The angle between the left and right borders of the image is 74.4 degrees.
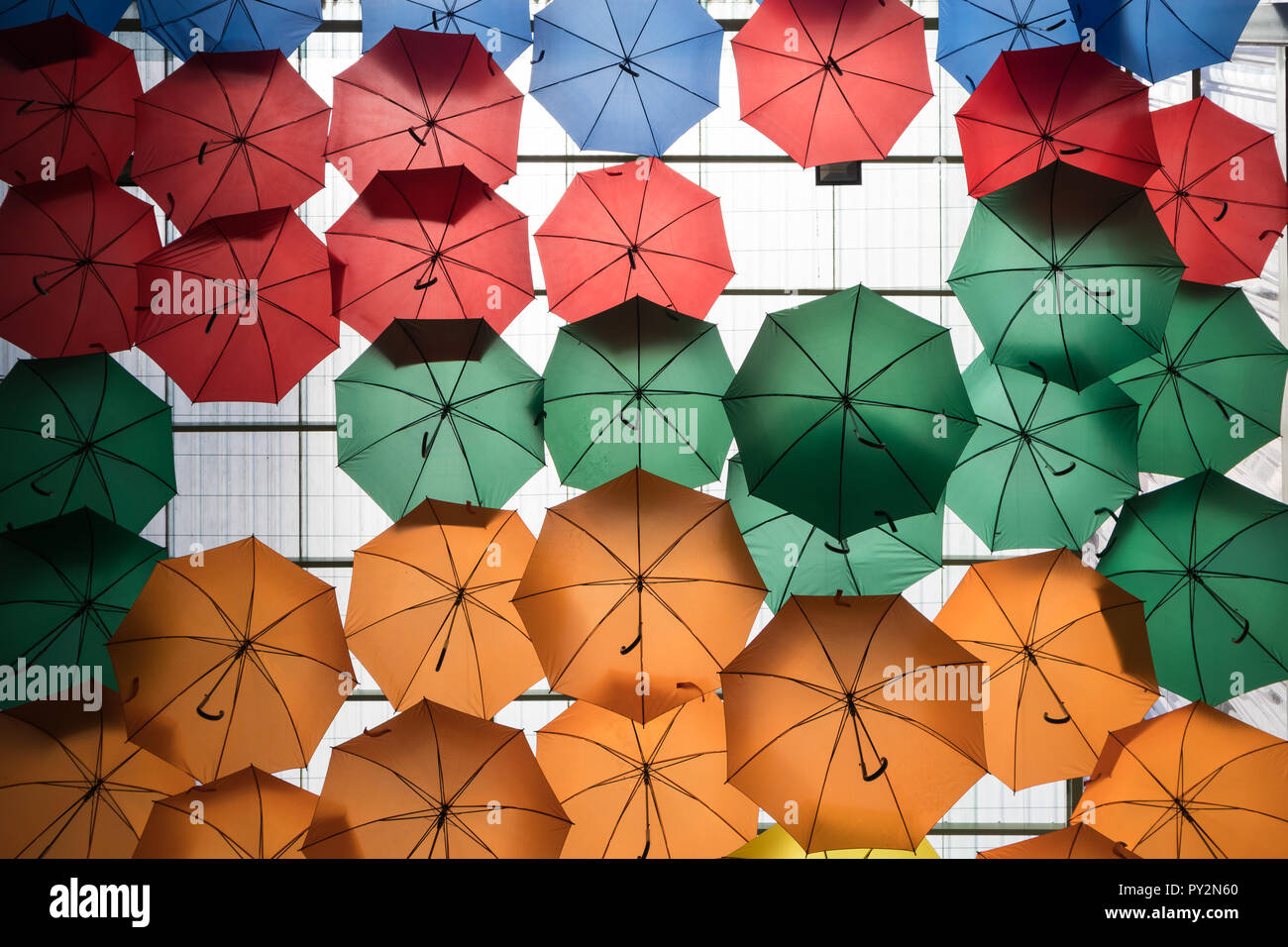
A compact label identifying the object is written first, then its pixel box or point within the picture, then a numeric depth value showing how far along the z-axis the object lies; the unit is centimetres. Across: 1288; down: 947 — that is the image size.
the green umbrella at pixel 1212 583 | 674
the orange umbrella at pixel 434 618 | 655
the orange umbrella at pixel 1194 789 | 646
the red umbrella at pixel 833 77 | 714
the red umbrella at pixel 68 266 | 695
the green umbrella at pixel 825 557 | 677
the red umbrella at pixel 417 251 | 691
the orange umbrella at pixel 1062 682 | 655
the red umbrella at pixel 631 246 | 705
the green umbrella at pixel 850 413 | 618
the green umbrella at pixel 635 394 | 659
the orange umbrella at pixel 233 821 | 632
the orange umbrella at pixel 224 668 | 644
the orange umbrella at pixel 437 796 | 602
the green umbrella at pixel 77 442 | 689
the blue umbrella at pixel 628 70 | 714
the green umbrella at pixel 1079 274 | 662
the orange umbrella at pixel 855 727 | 599
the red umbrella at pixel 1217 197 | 725
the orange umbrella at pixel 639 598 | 621
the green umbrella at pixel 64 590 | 671
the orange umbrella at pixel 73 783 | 646
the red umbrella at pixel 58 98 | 710
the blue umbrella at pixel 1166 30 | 724
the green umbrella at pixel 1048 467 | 684
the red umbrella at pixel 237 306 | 683
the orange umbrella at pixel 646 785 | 634
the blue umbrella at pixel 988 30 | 732
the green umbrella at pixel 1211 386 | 705
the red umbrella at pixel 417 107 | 708
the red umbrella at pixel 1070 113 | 705
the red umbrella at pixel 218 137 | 709
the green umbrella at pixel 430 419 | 665
